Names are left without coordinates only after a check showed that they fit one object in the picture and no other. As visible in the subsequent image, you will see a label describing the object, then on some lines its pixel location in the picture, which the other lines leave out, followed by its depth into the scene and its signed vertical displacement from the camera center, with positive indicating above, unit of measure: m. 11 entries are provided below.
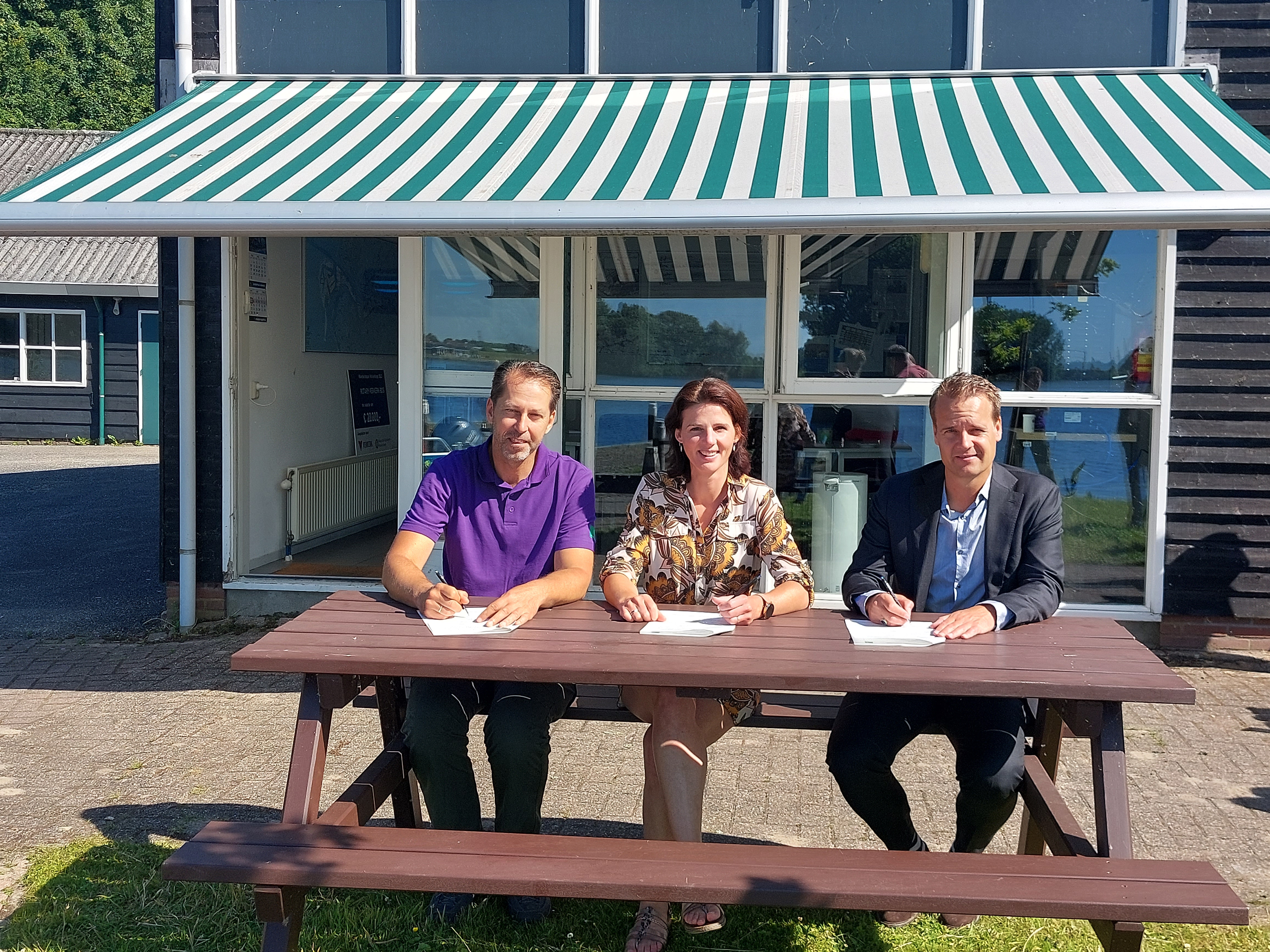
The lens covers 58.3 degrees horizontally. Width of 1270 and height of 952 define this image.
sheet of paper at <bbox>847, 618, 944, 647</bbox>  2.94 -0.64
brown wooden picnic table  2.40 -1.03
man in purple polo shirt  3.12 -0.54
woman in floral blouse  3.18 -0.46
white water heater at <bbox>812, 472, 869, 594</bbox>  6.13 -0.69
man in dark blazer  3.04 -0.54
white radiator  7.72 -0.80
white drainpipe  6.41 -0.14
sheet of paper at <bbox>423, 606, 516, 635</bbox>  3.03 -0.64
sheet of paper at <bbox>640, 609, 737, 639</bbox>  3.03 -0.63
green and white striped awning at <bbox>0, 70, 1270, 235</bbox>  4.30 +0.98
